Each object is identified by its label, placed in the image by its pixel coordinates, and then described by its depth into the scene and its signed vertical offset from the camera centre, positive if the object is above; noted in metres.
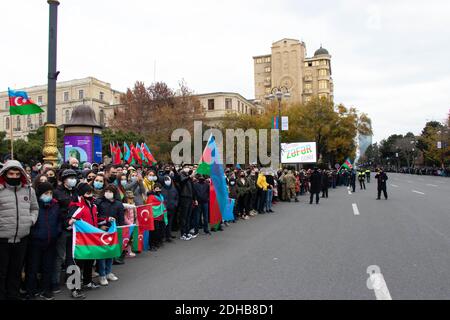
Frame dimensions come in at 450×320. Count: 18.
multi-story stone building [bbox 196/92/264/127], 79.00 +12.80
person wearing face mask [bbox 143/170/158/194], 9.68 -0.33
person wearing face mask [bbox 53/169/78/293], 6.04 -0.61
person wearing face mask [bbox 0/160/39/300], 5.31 -0.74
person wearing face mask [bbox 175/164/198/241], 10.59 -0.94
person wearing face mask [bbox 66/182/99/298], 6.06 -0.73
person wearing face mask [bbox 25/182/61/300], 5.73 -1.10
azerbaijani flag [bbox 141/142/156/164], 15.09 +0.48
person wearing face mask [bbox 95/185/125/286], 6.38 -0.83
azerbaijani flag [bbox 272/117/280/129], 28.83 +3.17
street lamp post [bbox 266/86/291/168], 27.77 +4.86
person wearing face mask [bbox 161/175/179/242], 10.07 -0.83
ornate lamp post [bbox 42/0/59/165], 9.63 +2.54
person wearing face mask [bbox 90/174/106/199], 7.04 -0.32
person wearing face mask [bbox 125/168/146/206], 9.05 -0.47
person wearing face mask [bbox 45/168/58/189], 6.50 -0.16
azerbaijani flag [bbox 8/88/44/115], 9.92 +1.59
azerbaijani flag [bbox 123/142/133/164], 15.68 +0.43
